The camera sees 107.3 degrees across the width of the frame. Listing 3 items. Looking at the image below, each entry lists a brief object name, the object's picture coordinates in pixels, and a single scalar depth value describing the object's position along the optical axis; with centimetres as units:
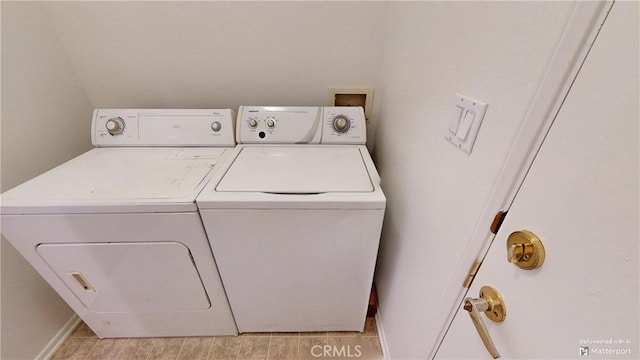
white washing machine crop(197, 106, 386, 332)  88
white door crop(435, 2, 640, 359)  28
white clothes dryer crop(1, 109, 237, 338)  87
